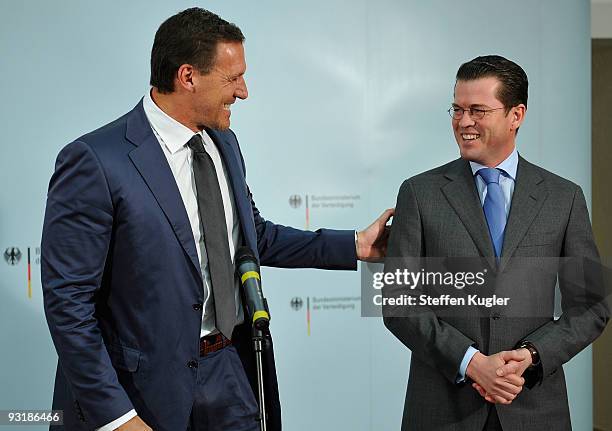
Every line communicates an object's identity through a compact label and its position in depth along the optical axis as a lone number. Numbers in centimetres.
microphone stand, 208
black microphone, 210
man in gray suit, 241
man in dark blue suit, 217
